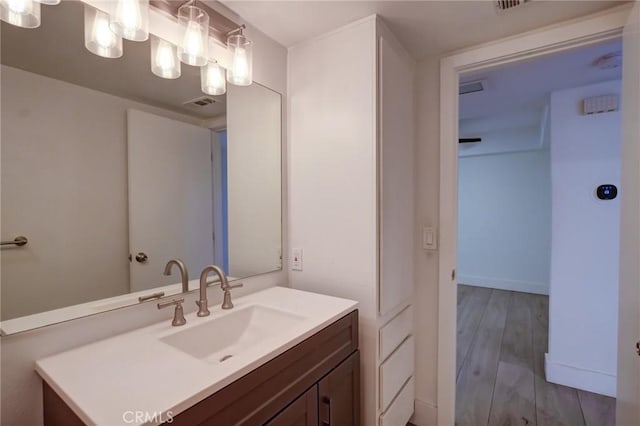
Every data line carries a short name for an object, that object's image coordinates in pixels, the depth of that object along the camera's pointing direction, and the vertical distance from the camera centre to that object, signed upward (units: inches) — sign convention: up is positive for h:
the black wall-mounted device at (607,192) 82.9 +4.2
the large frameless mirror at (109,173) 34.3 +5.5
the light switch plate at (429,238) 71.0 -7.2
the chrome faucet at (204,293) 47.1 -13.3
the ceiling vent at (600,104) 82.7 +29.0
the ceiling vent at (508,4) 51.6 +35.8
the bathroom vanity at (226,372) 26.9 -17.6
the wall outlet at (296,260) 66.2 -11.4
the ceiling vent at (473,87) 87.2 +36.7
